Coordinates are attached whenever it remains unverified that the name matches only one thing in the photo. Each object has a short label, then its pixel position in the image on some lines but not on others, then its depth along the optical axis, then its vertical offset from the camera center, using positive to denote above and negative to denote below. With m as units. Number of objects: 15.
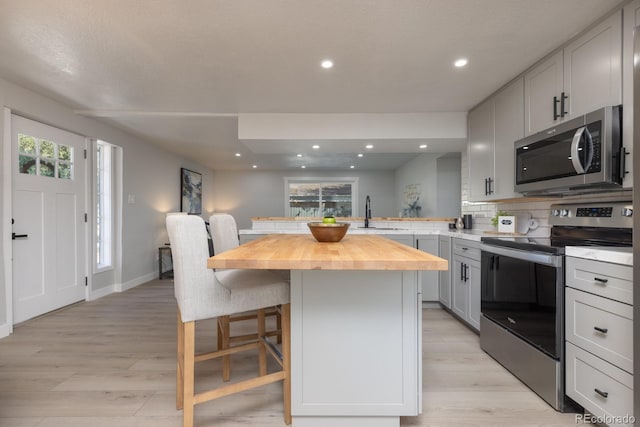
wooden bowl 1.82 -0.11
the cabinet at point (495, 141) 2.57 +0.63
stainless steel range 1.73 -0.49
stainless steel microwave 1.69 +0.33
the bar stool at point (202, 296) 1.42 -0.40
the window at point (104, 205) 4.11 +0.10
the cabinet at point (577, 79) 1.73 +0.83
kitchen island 1.48 -0.62
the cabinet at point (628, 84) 1.63 +0.66
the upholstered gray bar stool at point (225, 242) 1.97 -0.20
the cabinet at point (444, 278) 3.29 -0.71
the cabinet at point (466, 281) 2.69 -0.63
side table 5.13 -0.84
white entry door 2.95 -0.05
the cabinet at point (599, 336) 1.40 -0.59
